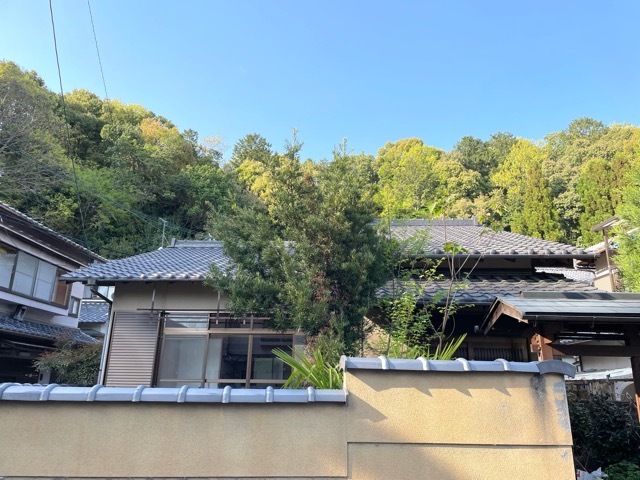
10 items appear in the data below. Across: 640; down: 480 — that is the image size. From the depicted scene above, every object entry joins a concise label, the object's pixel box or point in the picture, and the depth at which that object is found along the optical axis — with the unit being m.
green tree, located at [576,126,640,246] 25.56
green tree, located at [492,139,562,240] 27.62
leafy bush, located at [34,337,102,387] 9.85
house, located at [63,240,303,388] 8.27
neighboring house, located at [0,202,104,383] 13.27
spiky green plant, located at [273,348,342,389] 4.02
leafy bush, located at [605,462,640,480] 5.20
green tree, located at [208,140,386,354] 5.13
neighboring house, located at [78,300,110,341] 19.52
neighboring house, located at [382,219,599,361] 7.36
